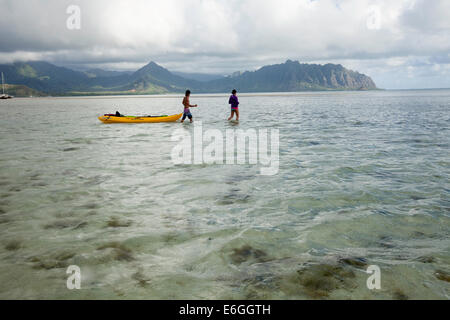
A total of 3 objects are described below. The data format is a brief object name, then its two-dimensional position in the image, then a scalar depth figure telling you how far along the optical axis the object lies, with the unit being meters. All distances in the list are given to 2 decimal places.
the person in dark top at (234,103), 30.58
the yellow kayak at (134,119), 27.92
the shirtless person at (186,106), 27.33
